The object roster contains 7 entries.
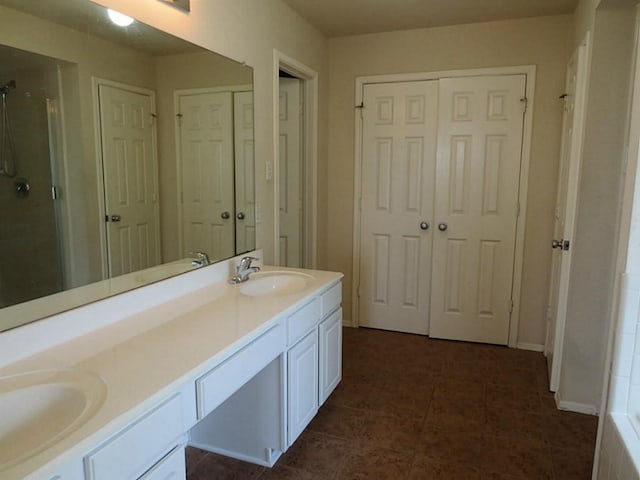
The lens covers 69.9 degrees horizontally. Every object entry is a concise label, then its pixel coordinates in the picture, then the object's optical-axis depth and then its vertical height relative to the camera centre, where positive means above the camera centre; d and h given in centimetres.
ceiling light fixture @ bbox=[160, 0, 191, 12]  189 +73
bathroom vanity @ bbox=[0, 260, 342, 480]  106 -55
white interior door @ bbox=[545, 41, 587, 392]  248 -14
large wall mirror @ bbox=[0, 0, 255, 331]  134 +8
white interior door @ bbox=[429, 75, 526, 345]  333 -18
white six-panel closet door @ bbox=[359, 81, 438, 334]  355 -18
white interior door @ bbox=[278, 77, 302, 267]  342 +5
